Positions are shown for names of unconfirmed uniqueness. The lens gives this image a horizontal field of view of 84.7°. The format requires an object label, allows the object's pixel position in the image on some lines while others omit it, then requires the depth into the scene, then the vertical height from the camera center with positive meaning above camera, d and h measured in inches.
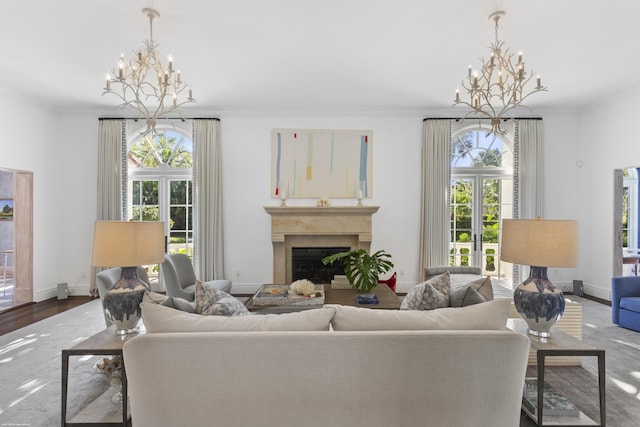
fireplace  228.2 -7.7
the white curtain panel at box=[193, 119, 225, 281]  232.2 +7.6
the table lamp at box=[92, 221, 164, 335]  91.8 -12.1
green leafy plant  150.3 -25.1
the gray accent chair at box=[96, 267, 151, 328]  121.2 -23.9
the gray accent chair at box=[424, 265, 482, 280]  186.5 -31.3
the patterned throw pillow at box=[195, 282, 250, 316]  81.8 -21.8
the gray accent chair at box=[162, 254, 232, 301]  166.7 -33.3
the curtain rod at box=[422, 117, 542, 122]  237.3 +64.0
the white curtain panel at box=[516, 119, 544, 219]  235.9 +30.4
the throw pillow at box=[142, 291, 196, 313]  80.8 -20.9
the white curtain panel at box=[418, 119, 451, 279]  234.2 +11.6
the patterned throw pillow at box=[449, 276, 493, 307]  90.1 -22.1
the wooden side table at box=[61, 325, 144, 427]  80.5 -39.9
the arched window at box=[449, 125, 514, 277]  246.2 +10.7
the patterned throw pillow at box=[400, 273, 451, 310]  90.7 -21.9
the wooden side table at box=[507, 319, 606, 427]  80.0 -33.0
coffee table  137.0 -37.0
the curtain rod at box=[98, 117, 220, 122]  235.8 +63.8
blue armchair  161.0 -40.6
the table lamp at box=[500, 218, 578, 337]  88.7 -12.5
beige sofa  63.2 -29.9
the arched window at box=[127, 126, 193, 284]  245.4 +19.3
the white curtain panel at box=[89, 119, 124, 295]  233.3 +27.1
